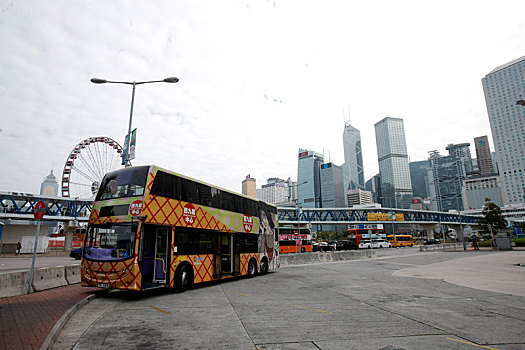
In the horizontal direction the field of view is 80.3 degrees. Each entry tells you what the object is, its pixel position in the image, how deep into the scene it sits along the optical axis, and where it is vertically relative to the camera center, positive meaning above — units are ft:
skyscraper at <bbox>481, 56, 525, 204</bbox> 522.06 +183.47
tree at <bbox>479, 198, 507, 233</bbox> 162.71 +8.48
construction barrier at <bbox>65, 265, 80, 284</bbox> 42.09 -4.00
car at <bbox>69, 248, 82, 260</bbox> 97.16 -2.98
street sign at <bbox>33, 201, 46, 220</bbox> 33.65 +3.74
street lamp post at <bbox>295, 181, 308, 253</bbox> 137.28 -4.15
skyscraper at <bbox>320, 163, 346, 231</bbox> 603.43 +19.57
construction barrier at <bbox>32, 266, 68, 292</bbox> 35.15 -3.91
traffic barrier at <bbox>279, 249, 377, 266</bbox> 87.97 -5.81
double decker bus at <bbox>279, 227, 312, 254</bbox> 138.21 -0.60
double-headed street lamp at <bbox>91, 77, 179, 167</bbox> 51.13 +26.17
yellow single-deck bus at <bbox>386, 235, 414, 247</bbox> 220.43 -3.09
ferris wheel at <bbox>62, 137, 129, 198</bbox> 133.28 +39.29
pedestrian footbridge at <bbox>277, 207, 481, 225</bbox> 274.77 +19.12
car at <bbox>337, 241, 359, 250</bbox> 169.48 -4.24
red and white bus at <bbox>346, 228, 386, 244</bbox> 191.83 +1.26
